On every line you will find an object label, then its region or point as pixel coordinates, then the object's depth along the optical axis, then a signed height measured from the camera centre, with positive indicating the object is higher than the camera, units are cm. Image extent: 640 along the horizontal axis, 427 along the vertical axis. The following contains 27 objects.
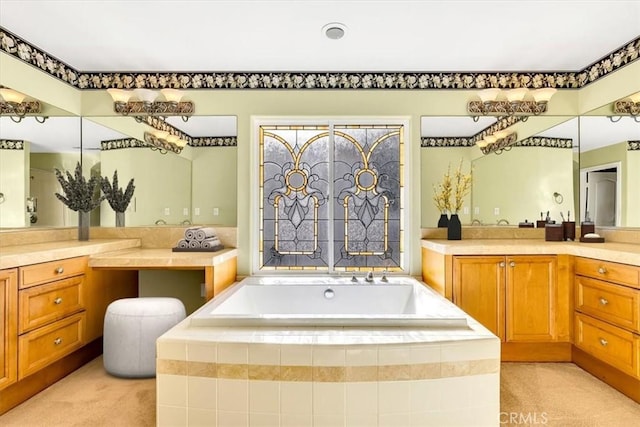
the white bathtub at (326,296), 261 -61
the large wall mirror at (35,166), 252 +33
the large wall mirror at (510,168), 311 +37
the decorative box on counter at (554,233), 291 -17
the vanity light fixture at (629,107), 270 +78
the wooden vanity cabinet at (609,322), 211 -68
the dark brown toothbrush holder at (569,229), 299 -14
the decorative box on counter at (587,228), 288 -13
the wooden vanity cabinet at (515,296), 260 -59
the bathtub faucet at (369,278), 277 -50
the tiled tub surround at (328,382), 152 -71
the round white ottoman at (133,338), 239 -81
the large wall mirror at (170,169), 312 +36
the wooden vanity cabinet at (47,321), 199 -67
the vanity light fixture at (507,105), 308 +89
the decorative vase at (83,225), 294 -11
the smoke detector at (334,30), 237 +118
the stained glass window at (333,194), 314 +15
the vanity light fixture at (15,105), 250 +74
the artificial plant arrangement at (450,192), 311 +16
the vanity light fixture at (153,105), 308 +89
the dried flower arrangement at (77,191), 284 +16
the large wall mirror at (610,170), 278 +32
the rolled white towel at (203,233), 291 -17
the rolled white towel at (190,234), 291 -18
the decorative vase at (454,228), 303 -13
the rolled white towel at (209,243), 289 -24
